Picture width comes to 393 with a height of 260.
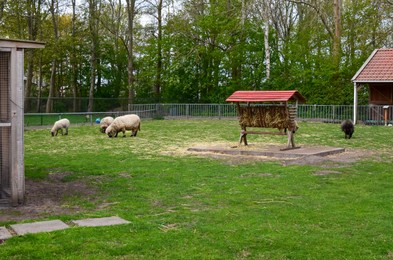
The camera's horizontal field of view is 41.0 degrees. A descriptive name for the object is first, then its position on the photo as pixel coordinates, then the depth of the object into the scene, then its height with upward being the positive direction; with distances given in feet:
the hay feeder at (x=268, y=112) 53.06 +0.15
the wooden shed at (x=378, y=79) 105.70 +7.01
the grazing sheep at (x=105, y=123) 80.74 -1.63
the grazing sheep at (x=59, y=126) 77.09 -2.03
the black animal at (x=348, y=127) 69.77 -1.79
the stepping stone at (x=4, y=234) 20.84 -4.96
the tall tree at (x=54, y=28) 144.85 +24.40
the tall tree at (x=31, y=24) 135.85 +23.74
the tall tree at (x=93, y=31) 155.22 +24.71
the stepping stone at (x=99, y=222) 23.08 -4.90
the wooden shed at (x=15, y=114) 27.96 -0.11
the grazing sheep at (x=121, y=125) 73.41 -1.75
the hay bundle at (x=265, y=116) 53.26 -0.34
